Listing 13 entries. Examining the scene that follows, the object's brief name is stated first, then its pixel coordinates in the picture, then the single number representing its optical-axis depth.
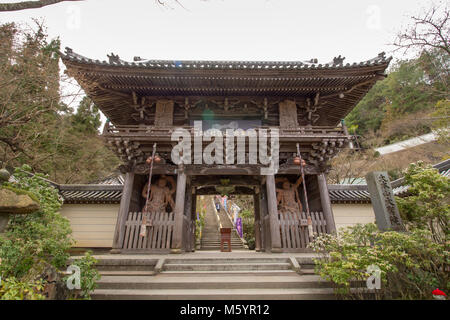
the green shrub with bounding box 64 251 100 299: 3.73
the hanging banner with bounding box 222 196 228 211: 32.14
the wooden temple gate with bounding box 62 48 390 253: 7.77
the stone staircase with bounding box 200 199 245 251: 15.82
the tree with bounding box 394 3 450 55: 11.30
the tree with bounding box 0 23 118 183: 9.88
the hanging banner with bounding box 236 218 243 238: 18.15
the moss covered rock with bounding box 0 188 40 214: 4.26
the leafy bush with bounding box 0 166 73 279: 3.92
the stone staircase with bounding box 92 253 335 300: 4.09
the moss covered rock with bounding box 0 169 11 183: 4.65
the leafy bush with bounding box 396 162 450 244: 4.93
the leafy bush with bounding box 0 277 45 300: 2.73
